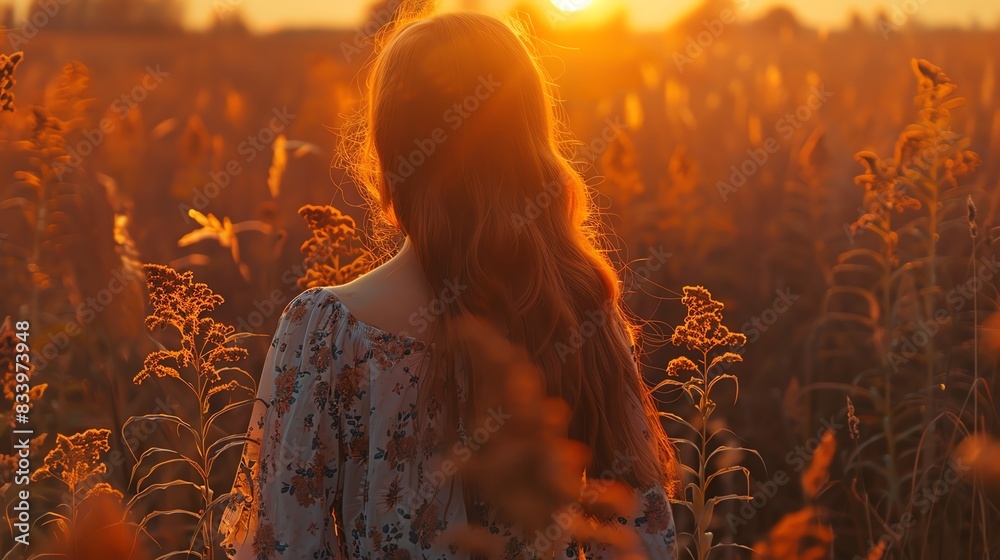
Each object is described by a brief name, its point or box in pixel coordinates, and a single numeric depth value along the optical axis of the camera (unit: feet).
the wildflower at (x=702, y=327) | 6.26
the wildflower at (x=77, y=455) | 6.19
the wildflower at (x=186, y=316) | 6.13
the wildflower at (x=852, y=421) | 6.96
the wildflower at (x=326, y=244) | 7.56
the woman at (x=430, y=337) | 5.19
